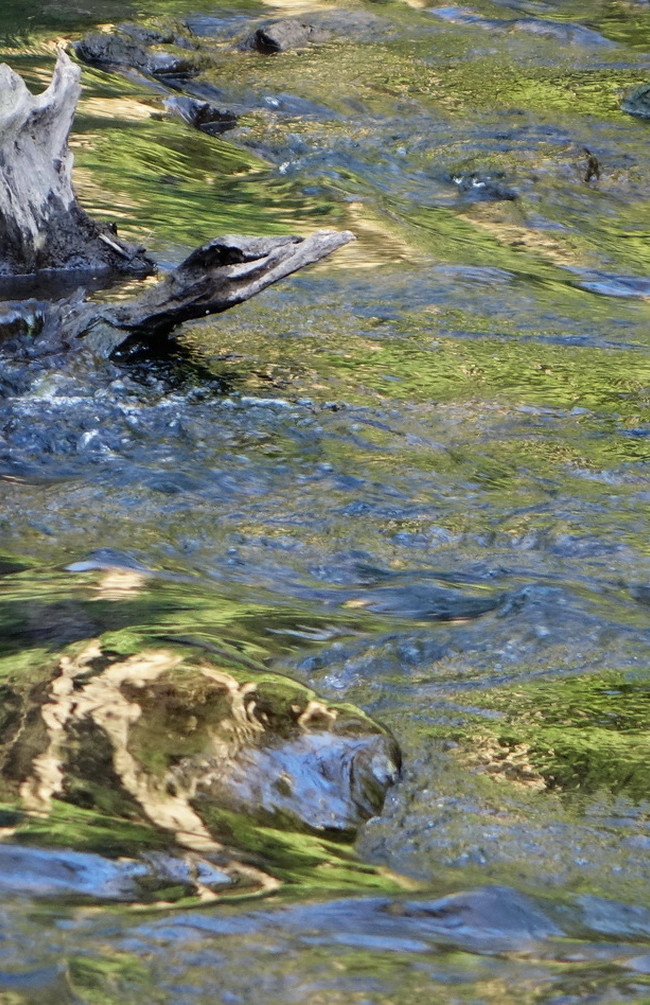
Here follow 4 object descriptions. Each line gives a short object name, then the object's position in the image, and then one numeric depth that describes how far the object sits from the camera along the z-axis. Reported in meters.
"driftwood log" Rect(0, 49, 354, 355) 10.12
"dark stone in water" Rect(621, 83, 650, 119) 19.73
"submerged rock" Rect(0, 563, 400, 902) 4.05
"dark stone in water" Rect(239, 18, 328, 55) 22.78
